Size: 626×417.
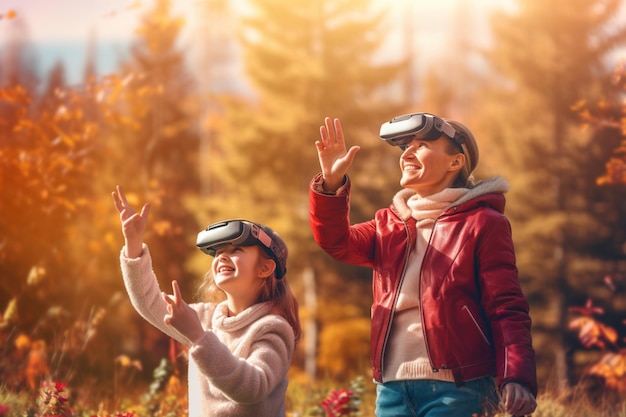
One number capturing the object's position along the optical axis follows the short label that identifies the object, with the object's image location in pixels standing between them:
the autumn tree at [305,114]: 17.53
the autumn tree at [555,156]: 15.87
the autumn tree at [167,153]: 19.95
